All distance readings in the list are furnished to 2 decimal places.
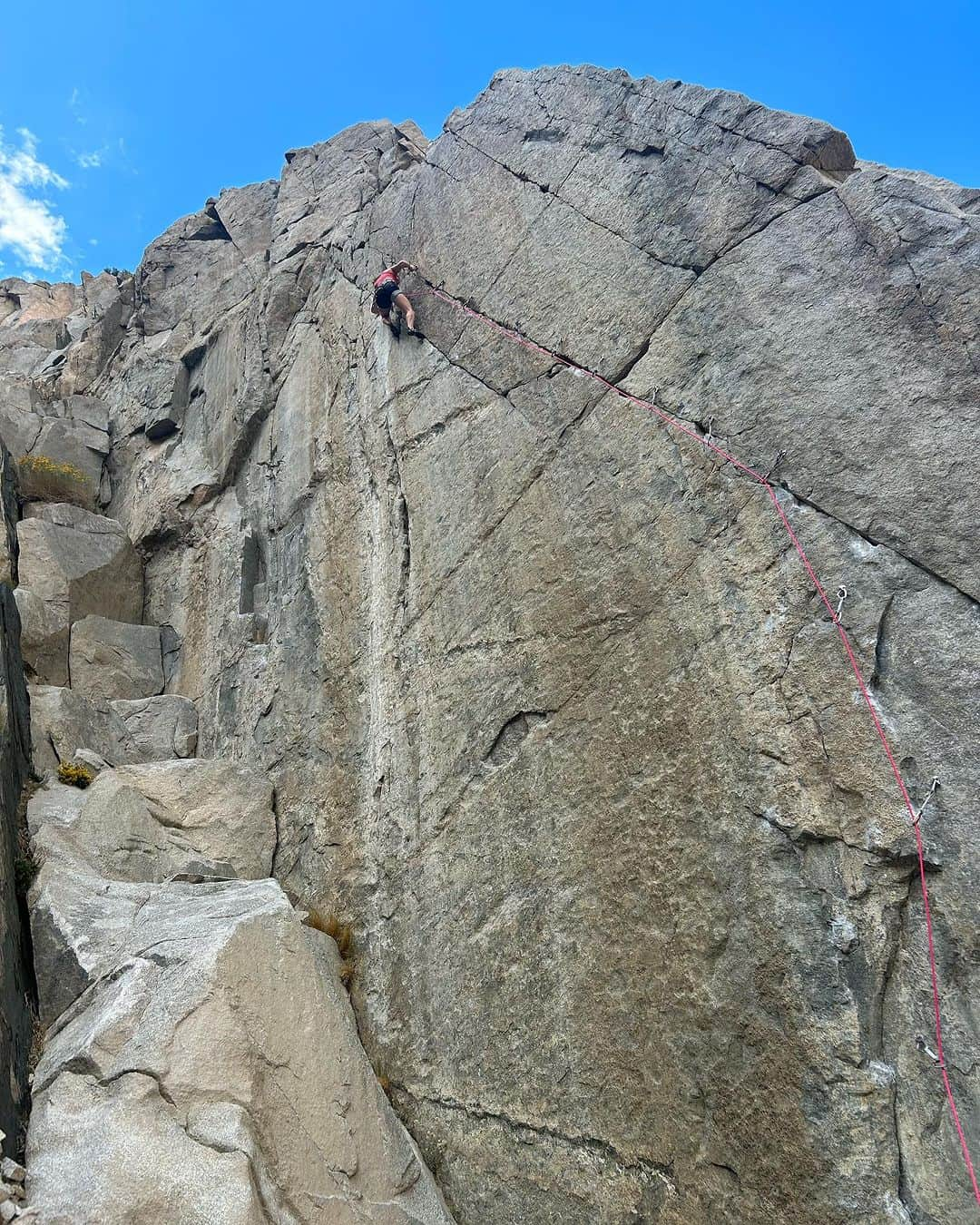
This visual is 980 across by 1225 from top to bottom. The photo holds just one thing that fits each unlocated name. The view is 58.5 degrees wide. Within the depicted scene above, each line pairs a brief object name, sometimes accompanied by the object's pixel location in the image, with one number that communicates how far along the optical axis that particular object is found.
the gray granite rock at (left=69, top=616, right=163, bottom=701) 15.87
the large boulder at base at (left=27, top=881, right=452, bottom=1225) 6.07
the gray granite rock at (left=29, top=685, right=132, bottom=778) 12.54
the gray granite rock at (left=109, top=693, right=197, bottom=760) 14.23
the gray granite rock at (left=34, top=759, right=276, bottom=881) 10.55
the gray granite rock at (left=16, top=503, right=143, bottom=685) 15.48
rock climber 13.36
